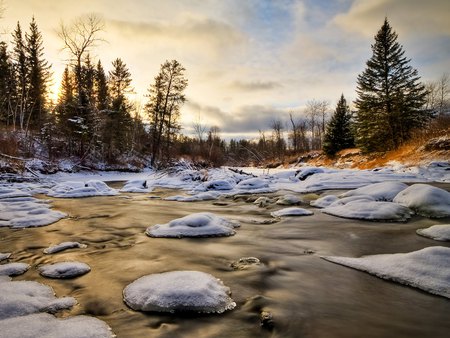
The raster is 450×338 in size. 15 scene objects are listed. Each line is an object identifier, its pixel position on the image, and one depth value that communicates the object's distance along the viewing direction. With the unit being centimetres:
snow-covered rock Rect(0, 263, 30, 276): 328
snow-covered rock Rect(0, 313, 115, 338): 193
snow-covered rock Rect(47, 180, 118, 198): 1089
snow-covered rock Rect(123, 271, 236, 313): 238
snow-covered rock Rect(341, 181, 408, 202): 691
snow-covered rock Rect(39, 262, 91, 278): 320
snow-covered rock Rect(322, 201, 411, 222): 560
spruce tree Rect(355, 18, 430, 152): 2467
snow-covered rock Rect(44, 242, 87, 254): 411
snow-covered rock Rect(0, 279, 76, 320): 231
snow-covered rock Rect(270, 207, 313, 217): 657
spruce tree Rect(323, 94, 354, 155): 3319
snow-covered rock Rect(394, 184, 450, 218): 572
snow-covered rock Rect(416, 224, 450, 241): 420
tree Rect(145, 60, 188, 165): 2975
